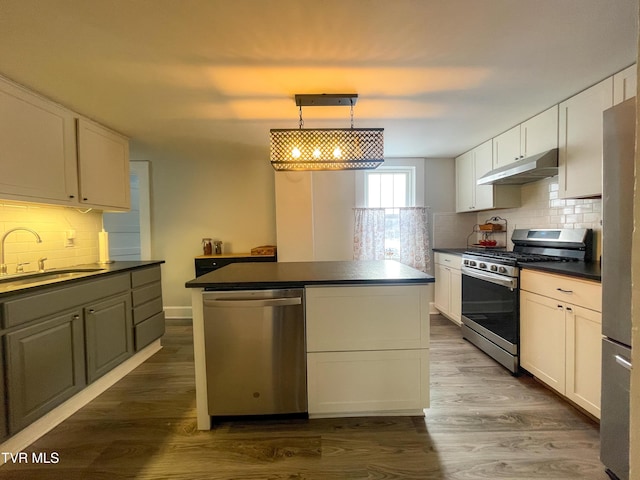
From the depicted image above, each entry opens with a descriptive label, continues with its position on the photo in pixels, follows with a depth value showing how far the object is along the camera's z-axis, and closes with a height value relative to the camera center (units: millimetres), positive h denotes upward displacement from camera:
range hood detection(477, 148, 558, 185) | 2369 +527
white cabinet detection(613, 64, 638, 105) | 1776 +912
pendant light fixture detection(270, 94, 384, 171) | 2115 +651
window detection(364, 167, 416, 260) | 4004 +541
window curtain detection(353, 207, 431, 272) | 3932 -44
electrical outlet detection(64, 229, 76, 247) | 2633 -13
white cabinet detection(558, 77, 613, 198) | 2006 +661
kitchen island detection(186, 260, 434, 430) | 1801 -702
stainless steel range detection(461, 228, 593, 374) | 2371 -470
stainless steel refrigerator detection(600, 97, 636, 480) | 1300 -252
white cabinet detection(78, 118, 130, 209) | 2479 +656
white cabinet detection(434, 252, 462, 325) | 3344 -683
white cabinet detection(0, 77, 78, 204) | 1893 +639
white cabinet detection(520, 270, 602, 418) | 1749 -718
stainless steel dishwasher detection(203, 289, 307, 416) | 1762 -725
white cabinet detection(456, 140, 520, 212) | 3227 +513
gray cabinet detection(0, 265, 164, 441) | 1568 -679
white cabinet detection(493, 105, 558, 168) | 2402 +848
